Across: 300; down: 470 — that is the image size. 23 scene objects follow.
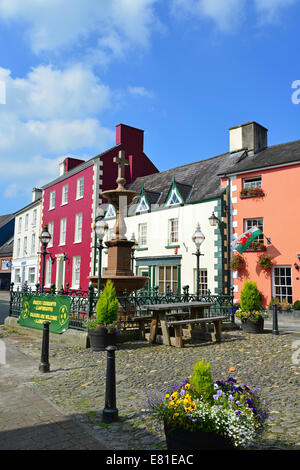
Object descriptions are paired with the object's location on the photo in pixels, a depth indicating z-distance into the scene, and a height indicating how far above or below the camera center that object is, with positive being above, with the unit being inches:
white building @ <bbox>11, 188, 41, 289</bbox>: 1409.9 +150.2
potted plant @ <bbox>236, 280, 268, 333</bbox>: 458.9 -37.5
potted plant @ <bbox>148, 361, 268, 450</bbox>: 119.9 -45.7
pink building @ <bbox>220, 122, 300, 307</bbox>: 702.5 +137.4
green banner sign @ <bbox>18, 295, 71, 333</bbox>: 405.7 -39.0
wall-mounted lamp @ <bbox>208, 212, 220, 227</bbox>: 624.4 +104.6
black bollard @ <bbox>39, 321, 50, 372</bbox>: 278.1 -58.6
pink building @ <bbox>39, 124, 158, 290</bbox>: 1064.8 +241.0
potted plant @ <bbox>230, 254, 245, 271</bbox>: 749.9 +38.3
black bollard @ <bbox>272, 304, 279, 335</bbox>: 450.1 -51.4
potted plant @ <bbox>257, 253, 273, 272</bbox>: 713.0 +38.6
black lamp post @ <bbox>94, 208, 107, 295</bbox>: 525.7 +73.8
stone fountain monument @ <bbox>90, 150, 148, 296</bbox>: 430.0 +32.2
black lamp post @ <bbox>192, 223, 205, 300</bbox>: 559.7 +66.3
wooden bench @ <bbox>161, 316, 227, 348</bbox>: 366.6 -50.0
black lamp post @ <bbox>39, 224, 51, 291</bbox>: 581.6 +67.5
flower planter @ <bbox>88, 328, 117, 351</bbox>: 344.8 -55.3
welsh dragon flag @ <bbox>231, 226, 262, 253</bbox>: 735.9 +86.0
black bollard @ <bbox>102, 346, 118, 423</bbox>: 176.1 -55.1
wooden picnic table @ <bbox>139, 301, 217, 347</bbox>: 368.2 -40.0
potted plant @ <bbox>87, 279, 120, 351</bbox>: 340.5 -39.7
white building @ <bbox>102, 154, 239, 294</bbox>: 781.3 +125.6
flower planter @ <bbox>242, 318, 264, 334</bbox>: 463.2 -56.0
